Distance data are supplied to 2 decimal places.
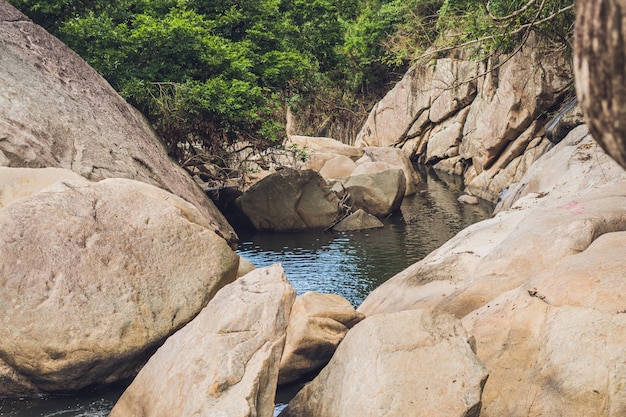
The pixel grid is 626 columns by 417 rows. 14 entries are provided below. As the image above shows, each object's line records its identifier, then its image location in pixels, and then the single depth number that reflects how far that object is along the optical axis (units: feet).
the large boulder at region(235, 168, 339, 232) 69.87
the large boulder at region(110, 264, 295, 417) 22.72
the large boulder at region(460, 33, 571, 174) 84.53
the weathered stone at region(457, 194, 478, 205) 82.74
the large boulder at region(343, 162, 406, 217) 75.66
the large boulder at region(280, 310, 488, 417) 21.84
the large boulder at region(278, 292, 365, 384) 29.48
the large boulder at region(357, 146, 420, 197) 97.36
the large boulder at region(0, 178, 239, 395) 28.48
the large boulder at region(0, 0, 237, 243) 43.83
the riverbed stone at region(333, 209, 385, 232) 68.69
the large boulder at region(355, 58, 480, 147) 111.14
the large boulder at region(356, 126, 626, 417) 22.29
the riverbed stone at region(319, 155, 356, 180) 90.02
